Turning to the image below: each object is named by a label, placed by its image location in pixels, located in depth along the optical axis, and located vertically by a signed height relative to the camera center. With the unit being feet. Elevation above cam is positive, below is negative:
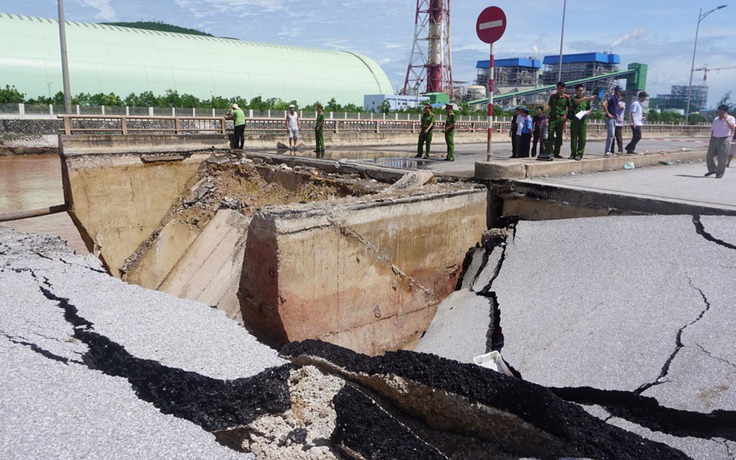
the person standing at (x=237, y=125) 46.52 +0.01
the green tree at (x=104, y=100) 106.63 +4.50
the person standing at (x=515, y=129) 41.65 +0.04
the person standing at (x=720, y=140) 29.61 -0.40
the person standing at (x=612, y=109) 36.83 +1.49
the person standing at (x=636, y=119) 38.45 +0.89
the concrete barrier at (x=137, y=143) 38.47 -1.50
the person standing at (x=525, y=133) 41.06 -0.25
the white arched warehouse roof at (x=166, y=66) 126.62 +16.41
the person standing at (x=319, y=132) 49.78 -0.53
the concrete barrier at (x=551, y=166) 27.12 -2.01
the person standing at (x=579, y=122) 32.30 +0.52
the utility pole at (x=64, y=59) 61.93 +7.48
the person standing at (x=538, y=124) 45.62 +0.50
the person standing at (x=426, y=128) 40.92 +0.01
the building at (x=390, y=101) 168.25 +8.40
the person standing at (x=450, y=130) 39.24 -0.12
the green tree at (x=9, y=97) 98.02 +4.42
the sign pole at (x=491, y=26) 27.50 +5.31
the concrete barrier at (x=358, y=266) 19.88 -5.67
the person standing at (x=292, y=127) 53.79 -0.10
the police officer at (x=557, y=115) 32.40 +0.92
